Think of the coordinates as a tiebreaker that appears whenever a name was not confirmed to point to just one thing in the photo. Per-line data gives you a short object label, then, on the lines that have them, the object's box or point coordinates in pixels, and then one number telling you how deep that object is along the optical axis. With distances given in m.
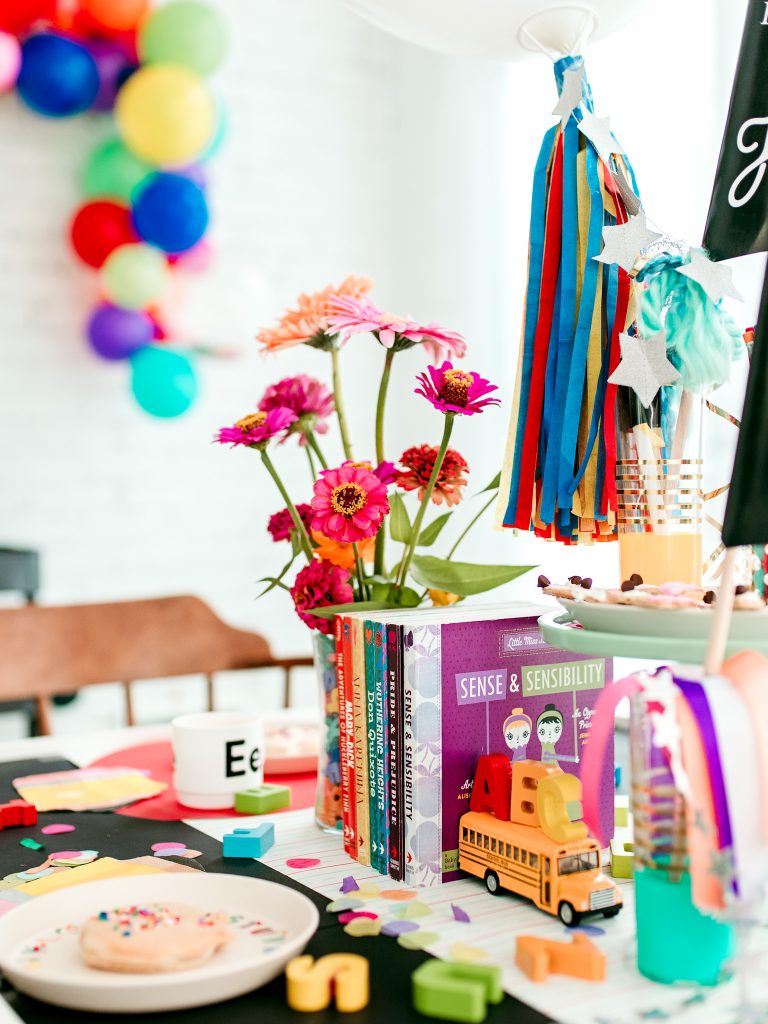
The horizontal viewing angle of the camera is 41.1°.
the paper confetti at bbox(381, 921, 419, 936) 0.69
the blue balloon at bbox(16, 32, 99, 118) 2.47
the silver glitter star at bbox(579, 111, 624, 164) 0.86
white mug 1.02
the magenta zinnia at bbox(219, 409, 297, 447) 0.93
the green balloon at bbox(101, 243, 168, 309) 2.53
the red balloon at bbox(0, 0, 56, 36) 2.45
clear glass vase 0.93
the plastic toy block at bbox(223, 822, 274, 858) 0.86
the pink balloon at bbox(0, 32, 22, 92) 2.44
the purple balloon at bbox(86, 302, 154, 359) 2.60
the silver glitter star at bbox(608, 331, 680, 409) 0.74
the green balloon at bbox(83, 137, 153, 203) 2.59
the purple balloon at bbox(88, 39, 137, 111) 2.61
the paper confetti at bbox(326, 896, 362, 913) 0.73
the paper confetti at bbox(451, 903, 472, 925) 0.71
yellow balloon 2.50
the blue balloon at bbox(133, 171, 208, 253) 2.56
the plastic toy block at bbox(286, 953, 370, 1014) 0.58
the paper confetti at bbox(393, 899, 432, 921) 0.72
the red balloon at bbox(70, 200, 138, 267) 2.59
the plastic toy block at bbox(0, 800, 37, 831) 0.98
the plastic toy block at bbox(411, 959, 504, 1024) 0.56
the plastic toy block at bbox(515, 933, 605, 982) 0.61
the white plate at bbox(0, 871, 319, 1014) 0.57
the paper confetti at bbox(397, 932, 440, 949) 0.67
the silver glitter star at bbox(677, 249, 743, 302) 0.72
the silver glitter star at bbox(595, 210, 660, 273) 0.78
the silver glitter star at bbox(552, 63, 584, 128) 0.89
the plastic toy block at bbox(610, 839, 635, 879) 0.80
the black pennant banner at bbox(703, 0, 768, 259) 0.82
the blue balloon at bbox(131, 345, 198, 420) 2.62
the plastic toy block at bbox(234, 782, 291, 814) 1.00
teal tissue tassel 0.73
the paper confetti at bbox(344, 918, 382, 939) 0.68
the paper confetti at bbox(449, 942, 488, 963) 0.64
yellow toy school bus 0.70
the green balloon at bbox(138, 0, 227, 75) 2.54
